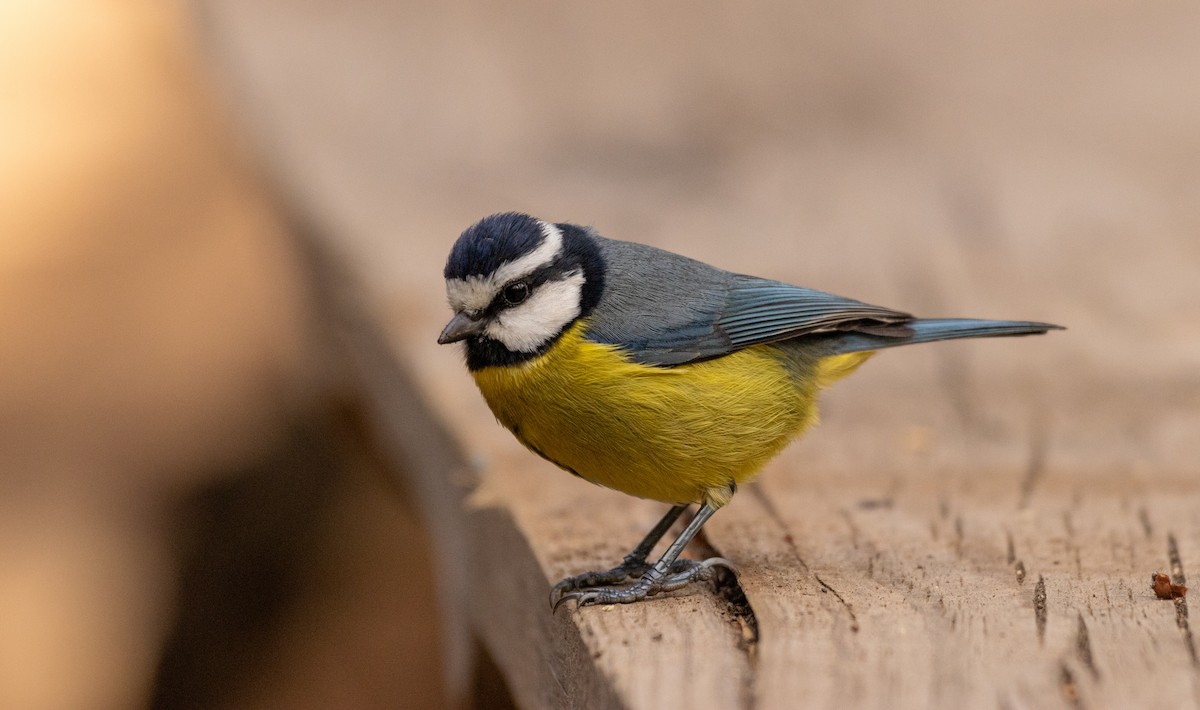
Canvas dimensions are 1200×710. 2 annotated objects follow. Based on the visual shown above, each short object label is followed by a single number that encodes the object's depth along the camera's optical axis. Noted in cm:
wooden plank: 434
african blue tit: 597
